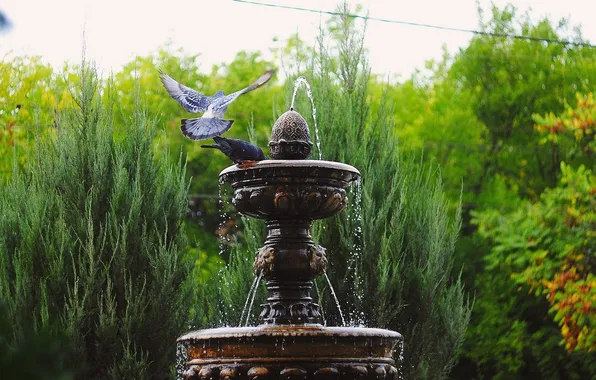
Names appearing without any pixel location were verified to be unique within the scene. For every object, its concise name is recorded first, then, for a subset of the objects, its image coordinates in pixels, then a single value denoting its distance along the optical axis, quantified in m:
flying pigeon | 7.19
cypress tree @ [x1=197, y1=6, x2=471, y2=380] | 11.48
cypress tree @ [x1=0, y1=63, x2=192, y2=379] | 10.05
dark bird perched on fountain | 7.14
